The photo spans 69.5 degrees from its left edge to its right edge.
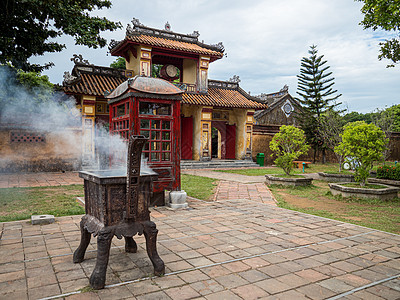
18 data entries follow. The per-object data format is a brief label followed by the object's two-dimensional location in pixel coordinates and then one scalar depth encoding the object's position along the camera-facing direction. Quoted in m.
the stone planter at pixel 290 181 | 9.63
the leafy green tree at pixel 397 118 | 26.03
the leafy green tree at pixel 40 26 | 7.84
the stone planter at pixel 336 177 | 11.01
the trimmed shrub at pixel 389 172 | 9.62
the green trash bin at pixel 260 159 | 18.77
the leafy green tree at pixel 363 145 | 7.66
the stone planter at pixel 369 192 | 7.31
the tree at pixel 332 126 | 16.97
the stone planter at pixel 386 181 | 9.37
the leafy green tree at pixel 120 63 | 21.95
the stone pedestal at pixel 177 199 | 6.05
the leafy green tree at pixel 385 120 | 17.98
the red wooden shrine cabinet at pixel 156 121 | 5.66
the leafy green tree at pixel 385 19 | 7.75
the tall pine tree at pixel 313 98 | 21.86
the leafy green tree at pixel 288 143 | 10.39
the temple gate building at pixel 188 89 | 14.42
